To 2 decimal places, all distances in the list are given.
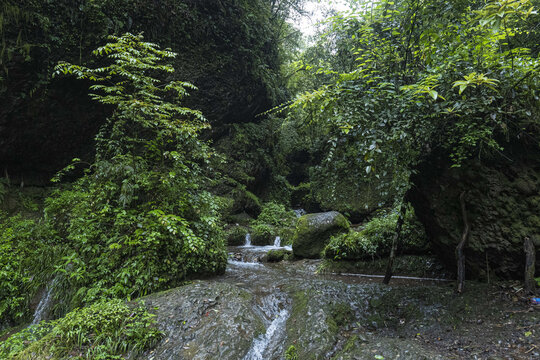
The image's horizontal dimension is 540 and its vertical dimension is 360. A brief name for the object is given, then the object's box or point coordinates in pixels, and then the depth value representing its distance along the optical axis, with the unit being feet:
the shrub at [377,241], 23.31
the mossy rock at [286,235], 39.78
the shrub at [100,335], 10.85
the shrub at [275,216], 48.24
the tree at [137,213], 15.81
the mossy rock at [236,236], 40.40
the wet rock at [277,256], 30.45
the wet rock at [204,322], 11.74
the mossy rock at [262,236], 40.63
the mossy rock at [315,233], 29.40
